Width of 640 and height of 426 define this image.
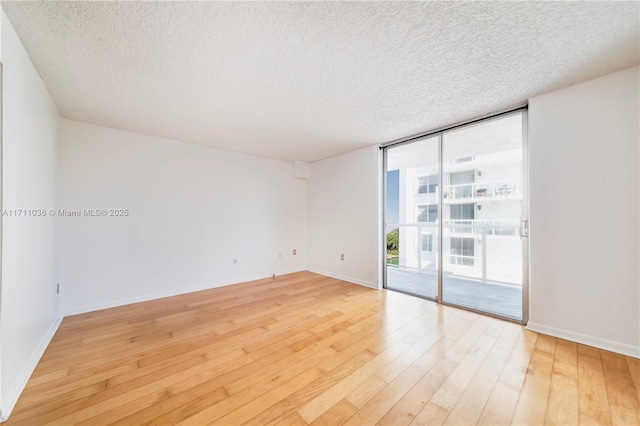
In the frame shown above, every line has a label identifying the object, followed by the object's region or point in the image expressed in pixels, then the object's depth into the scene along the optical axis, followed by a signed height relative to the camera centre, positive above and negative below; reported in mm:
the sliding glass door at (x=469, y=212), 3084 +26
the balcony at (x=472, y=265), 3244 -866
